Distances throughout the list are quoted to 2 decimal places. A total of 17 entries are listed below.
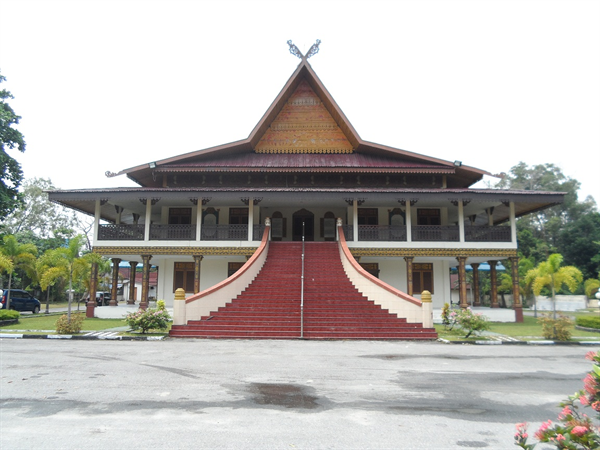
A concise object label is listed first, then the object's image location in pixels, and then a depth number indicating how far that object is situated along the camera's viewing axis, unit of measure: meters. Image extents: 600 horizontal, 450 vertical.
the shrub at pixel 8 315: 17.65
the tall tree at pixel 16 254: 24.62
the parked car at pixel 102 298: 35.75
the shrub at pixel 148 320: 14.19
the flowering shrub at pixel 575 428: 2.20
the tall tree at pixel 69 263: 16.02
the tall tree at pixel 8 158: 23.52
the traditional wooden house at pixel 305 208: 21.03
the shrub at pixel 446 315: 17.61
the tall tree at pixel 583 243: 45.88
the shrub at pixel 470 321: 14.18
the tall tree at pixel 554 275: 19.86
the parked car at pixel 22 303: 27.33
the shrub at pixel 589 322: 17.41
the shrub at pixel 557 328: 14.12
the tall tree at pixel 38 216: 48.72
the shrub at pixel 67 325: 14.27
